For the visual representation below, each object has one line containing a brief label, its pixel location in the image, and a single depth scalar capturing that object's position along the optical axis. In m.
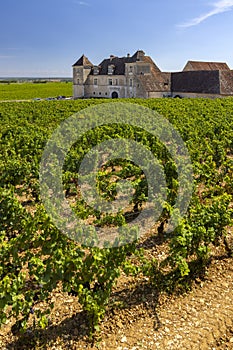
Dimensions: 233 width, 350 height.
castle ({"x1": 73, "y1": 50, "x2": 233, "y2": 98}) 48.59
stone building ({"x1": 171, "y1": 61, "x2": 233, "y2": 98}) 46.78
